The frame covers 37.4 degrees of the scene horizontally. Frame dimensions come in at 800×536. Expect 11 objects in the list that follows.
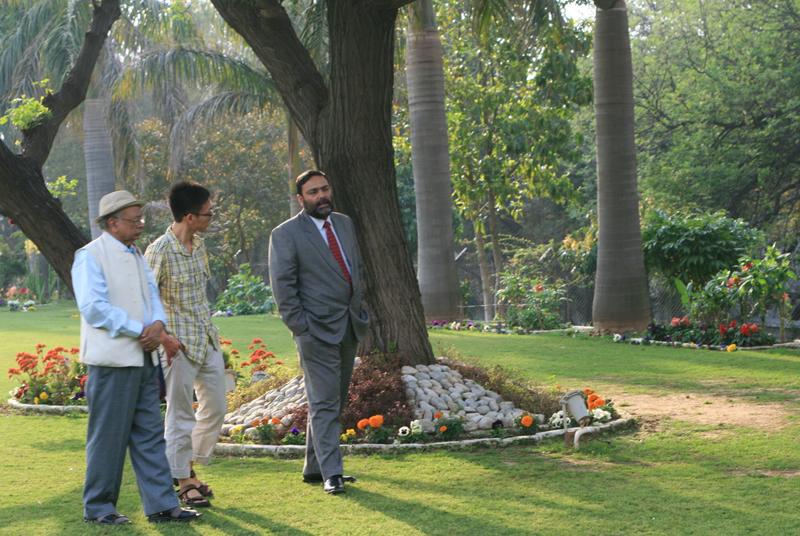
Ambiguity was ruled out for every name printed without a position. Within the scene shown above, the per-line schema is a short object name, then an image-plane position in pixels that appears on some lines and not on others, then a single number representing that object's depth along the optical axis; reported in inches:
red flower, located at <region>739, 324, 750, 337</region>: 619.8
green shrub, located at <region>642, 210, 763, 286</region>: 715.3
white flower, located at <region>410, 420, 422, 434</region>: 349.1
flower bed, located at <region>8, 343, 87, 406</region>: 493.7
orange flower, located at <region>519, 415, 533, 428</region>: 346.9
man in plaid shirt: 273.9
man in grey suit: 286.0
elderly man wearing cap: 249.4
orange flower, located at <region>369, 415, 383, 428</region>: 343.9
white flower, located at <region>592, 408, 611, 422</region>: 366.0
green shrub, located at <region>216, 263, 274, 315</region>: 1267.2
